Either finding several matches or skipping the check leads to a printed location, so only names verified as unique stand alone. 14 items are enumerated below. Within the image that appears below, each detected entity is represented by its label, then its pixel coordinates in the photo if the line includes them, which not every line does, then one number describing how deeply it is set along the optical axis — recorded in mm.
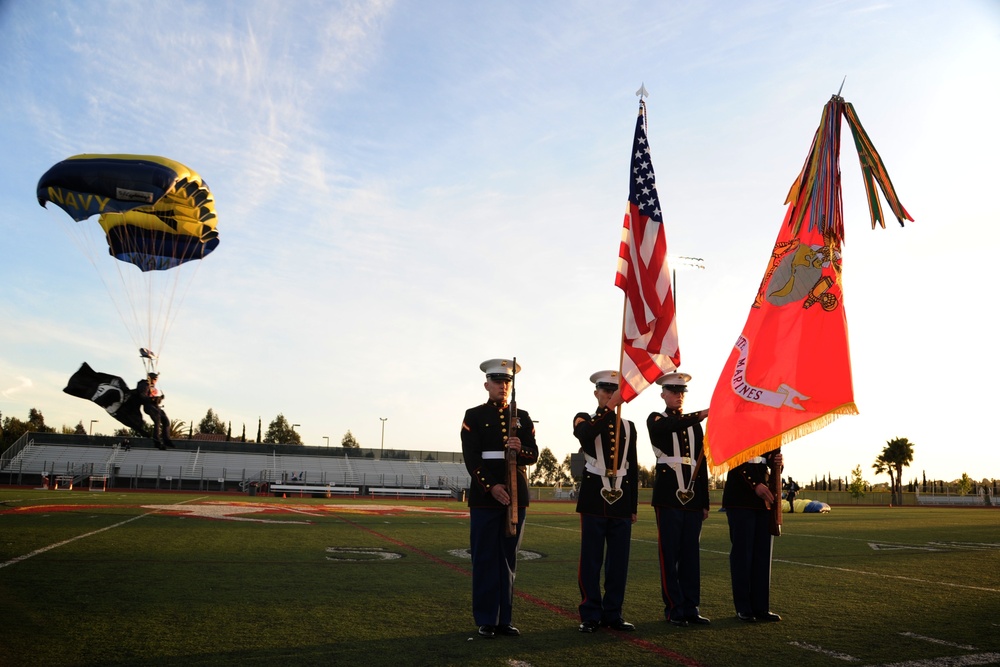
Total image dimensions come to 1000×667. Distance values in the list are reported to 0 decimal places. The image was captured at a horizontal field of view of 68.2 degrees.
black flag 18516
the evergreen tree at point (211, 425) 113750
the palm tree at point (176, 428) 84750
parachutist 18484
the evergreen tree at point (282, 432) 110125
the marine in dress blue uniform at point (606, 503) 5922
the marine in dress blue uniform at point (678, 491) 6340
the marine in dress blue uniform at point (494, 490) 5672
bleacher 49906
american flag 6629
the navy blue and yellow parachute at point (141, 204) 17484
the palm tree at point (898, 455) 76250
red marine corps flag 6367
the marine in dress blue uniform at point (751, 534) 6387
